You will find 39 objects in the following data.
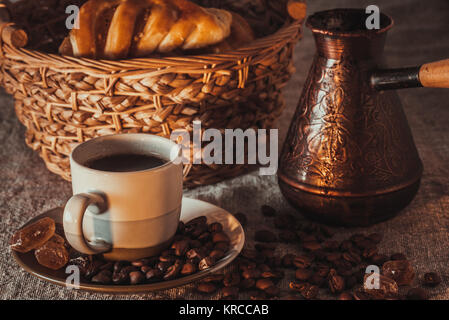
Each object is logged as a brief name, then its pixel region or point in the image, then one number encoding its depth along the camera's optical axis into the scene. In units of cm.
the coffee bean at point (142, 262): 73
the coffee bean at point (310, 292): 73
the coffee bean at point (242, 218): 91
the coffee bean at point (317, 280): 76
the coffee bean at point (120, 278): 70
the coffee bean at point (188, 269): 71
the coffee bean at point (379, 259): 80
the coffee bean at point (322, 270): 77
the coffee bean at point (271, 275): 76
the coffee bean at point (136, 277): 70
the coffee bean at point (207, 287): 74
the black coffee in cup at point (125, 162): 77
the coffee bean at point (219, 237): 78
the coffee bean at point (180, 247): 76
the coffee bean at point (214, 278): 75
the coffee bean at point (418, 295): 72
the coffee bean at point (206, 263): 72
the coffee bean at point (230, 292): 72
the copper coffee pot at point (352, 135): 83
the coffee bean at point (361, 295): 72
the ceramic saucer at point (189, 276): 68
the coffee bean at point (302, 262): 79
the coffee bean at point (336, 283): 74
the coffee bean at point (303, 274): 76
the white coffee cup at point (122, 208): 70
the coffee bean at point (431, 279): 76
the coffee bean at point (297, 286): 74
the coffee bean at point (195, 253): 74
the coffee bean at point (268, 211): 94
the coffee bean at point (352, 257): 80
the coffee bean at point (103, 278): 70
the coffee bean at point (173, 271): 71
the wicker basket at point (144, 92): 87
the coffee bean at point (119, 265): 72
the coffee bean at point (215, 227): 81
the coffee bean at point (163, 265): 72
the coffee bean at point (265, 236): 86
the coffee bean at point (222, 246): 77
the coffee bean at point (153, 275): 71
